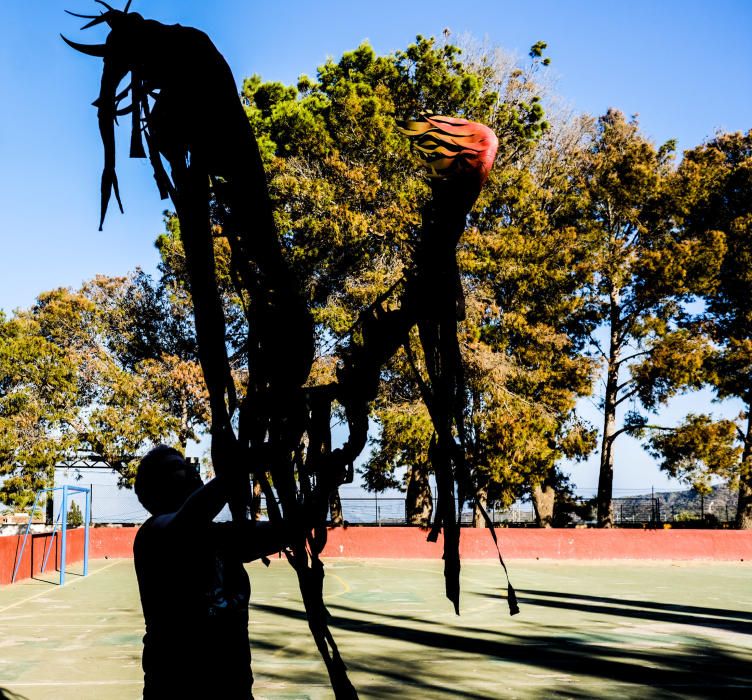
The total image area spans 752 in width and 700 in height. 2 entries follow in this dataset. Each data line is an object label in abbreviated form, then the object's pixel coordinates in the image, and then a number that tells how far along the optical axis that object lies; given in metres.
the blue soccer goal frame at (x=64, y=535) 16.97
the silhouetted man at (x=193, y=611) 2.20
